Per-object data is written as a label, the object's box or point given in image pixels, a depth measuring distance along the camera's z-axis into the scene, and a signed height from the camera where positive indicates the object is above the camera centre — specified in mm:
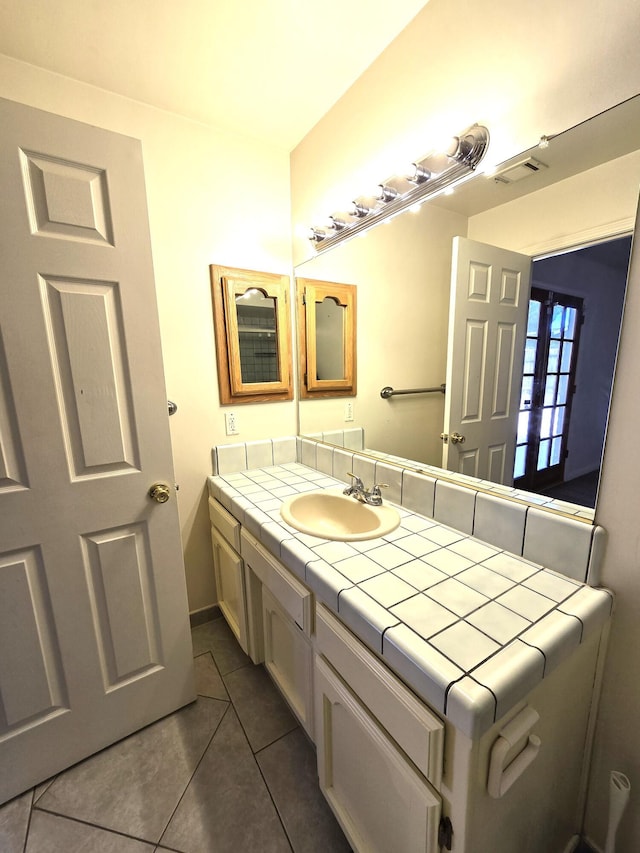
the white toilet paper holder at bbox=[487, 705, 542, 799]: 585 -702
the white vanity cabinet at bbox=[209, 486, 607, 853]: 582 -760
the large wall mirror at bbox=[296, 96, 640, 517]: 773 +200
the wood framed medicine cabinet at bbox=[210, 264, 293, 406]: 1642 +158
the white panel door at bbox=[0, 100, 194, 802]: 929 -241
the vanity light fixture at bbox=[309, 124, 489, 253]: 967 +595
